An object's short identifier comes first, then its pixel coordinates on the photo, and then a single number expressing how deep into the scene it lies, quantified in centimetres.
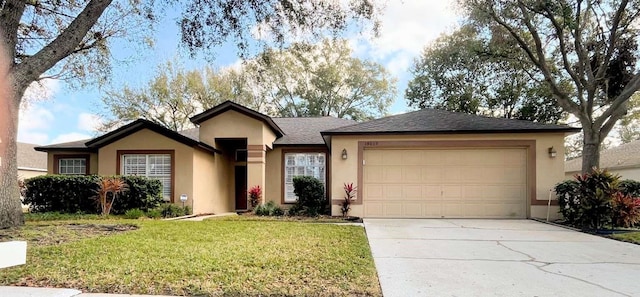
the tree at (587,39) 1259
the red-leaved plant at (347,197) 1188
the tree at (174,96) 2833
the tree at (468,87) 2544
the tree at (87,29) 842
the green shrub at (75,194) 1208
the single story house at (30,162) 2466
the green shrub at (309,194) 1262
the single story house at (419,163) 1170
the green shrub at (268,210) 1259
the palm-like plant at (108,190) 1158
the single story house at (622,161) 1820
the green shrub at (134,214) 1164
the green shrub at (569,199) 1022
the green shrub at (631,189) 1074
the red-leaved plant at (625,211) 921
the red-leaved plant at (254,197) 1398
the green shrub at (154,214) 1199
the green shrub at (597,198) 928
